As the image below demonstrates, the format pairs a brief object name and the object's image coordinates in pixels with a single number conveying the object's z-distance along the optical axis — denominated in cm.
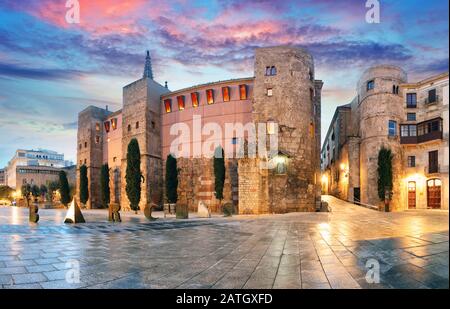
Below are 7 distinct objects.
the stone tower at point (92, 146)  3550
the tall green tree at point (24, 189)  5102
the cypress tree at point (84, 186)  3503
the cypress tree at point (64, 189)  3650
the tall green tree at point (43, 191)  6001
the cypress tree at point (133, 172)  2638
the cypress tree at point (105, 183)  3297
